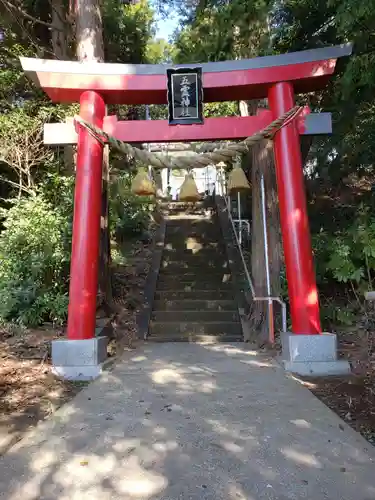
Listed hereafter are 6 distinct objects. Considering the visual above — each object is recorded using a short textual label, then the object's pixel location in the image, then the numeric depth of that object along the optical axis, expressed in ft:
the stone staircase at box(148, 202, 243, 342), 22.63
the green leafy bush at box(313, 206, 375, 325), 18.25
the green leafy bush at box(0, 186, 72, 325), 19.65
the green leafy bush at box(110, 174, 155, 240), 32.53
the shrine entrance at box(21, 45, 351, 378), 15.94
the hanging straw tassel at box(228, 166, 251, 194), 19.24
